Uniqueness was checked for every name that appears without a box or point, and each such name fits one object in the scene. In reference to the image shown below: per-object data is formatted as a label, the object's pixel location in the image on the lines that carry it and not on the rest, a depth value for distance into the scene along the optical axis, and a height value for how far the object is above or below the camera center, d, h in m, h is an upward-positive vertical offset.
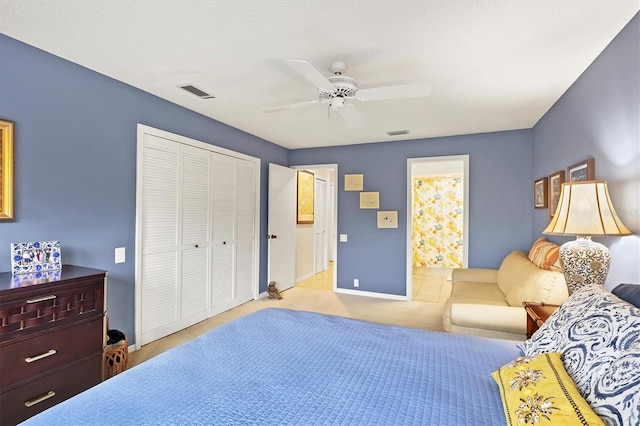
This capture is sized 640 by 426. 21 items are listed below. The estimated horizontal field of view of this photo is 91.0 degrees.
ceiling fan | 2.04 +0.89
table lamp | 1.77 -0.06
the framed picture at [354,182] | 5.05 +0.56
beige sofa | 2.32 -0.72
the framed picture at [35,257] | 2.03 -0.28
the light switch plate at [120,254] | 2.76 -0.35
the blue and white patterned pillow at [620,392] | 0.74 -0.44
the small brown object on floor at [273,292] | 4.68 -1.13
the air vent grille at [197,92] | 2.85 +1.17
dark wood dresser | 1.69 -0.73
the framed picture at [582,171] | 2.32 +0.38
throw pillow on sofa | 2.56 -0.34
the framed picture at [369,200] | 4.95 +0.27
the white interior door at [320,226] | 6.74 -0.20
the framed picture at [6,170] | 2.03 +0.29
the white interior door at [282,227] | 4.86 -0.17
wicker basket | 2.32 -1.07
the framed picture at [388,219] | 4.82 -0.03
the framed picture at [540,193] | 3.47 +0.29
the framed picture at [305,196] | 5.94 +0.39
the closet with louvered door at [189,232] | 3.03 -0.18
